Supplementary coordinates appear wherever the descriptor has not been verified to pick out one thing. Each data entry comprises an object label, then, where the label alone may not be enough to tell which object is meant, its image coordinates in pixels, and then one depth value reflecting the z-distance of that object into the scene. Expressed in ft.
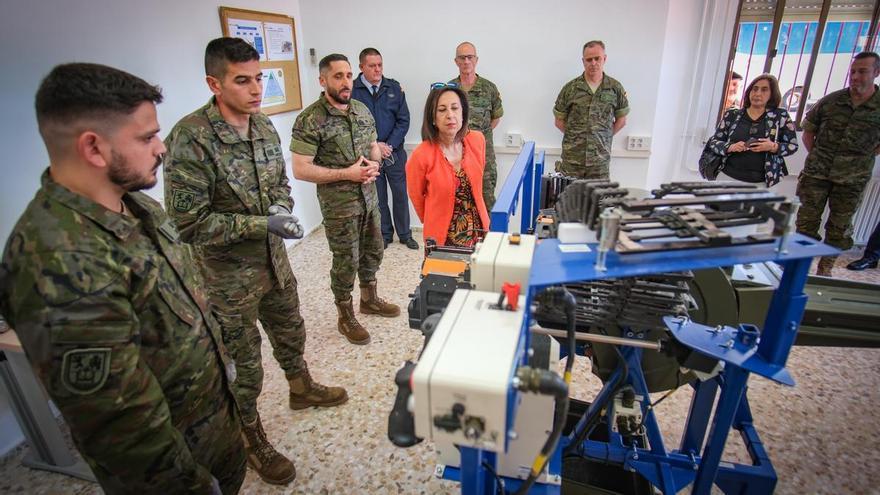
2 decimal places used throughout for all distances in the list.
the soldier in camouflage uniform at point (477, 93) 12.00
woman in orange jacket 7.06
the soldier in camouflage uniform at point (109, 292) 2.75
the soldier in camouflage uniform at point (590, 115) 11.82
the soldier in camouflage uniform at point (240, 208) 5.08
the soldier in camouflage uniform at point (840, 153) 9.88
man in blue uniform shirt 11.90
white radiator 11.59
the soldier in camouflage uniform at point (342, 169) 7.59
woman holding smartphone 10.25
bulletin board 10.54
